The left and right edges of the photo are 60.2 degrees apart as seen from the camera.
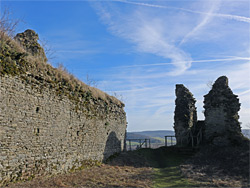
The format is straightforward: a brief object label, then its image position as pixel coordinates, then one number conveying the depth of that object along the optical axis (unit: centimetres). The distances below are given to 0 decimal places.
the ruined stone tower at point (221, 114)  1650
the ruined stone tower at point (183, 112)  2061
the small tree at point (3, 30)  832
